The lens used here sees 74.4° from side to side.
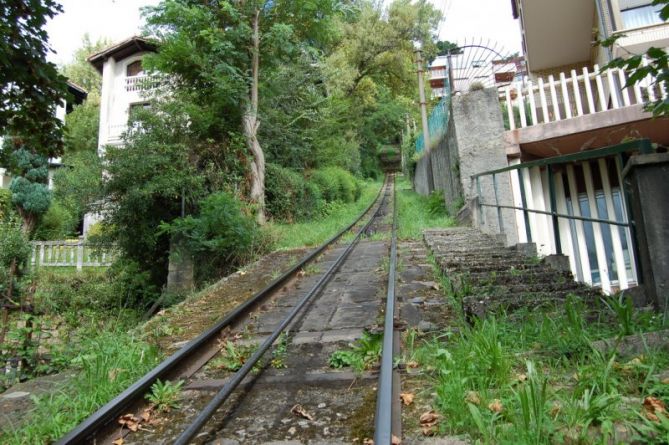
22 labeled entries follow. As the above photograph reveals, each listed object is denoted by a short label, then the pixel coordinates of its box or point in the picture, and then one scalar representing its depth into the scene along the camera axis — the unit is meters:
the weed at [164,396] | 2.78
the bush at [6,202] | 19.09
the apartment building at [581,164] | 7.43
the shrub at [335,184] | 18.17
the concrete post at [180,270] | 9.65
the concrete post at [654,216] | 2.85
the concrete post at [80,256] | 16.34
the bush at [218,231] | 9.03
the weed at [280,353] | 3.34
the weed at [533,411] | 1.76
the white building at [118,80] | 22.70
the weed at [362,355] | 3.11
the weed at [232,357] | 3.40
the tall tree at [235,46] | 11.57
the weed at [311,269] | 6.95
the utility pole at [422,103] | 16.34
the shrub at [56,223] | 21.56
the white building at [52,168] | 23.45
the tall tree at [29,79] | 4.10
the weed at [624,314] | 2.55
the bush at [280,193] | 14.02
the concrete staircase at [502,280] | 3.48
